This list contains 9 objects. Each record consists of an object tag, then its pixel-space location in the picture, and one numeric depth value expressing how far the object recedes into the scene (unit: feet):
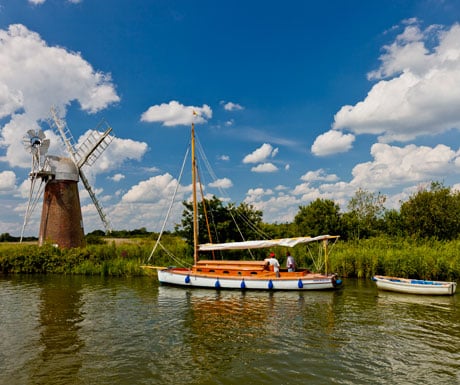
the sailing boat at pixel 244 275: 84.53
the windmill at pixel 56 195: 137.08
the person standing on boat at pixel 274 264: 86.44
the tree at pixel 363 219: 151.84
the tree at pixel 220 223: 124.16
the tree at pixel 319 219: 148.46
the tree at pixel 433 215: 143.02
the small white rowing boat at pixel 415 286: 74.02
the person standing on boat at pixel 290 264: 88.53
